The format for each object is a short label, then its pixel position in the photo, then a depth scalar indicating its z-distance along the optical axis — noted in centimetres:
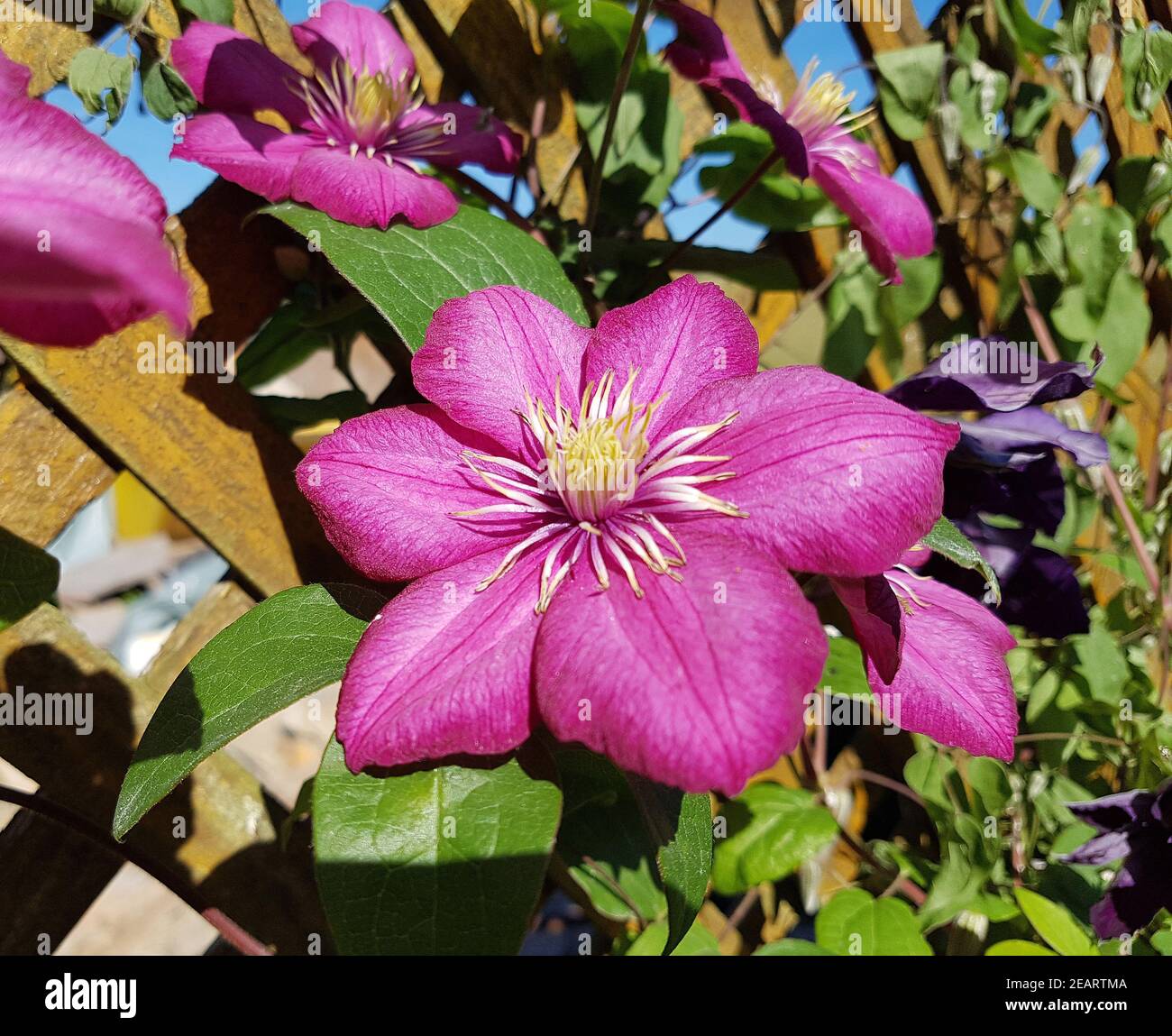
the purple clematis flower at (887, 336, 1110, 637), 25
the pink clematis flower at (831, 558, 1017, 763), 19
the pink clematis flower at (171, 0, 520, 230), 24
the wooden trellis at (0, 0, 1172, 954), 27
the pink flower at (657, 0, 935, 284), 29
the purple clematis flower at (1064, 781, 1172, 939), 30
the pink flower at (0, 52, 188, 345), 9
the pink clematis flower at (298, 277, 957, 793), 16
